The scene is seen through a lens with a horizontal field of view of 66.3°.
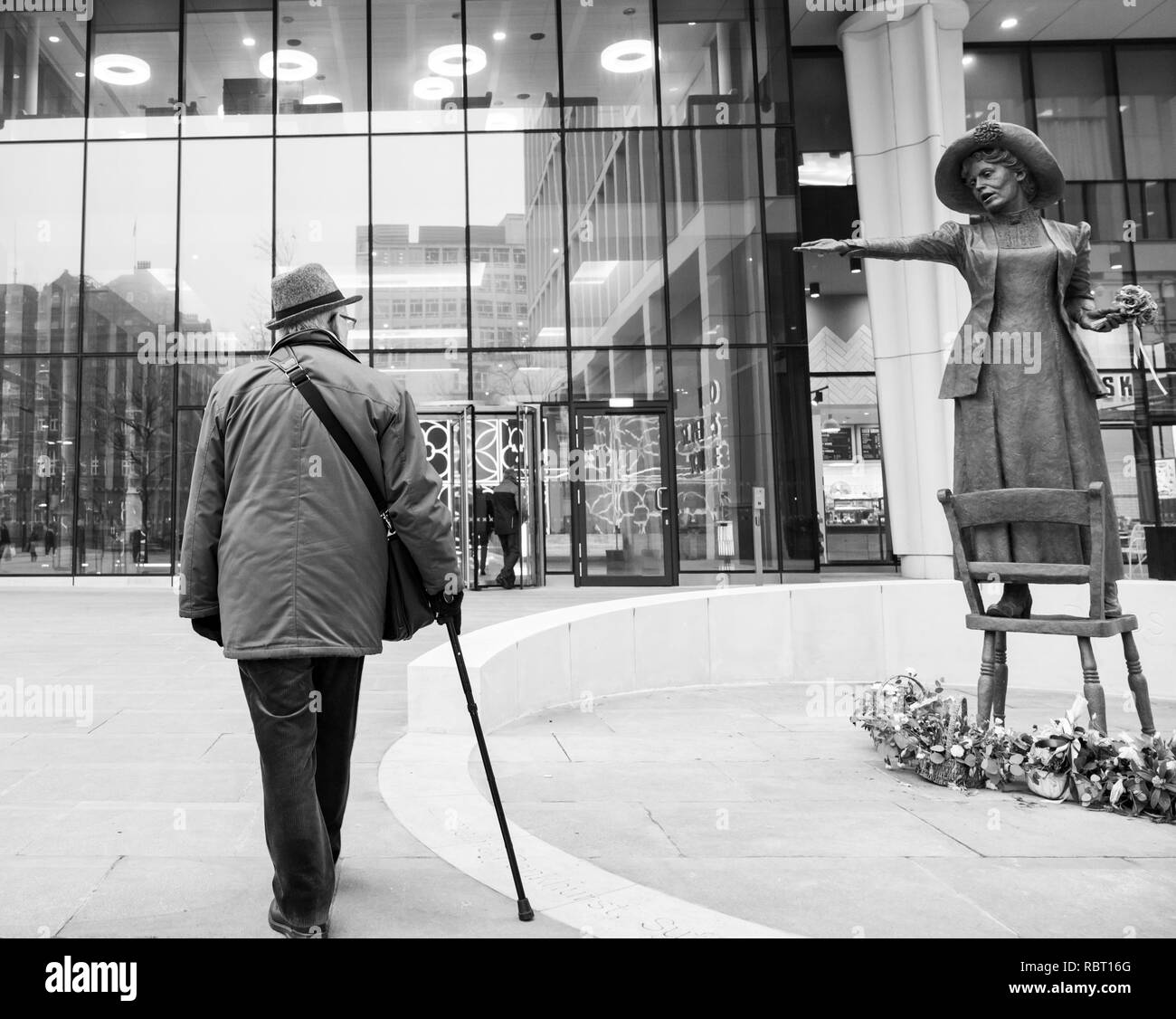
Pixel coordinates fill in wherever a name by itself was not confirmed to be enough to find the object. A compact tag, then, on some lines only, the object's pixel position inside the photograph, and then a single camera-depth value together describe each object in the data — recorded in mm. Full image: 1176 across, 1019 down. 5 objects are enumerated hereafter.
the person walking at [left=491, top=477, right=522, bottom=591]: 14820
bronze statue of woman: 4371
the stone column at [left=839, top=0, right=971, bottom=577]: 13930
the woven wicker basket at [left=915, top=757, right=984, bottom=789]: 4113
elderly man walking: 2355
